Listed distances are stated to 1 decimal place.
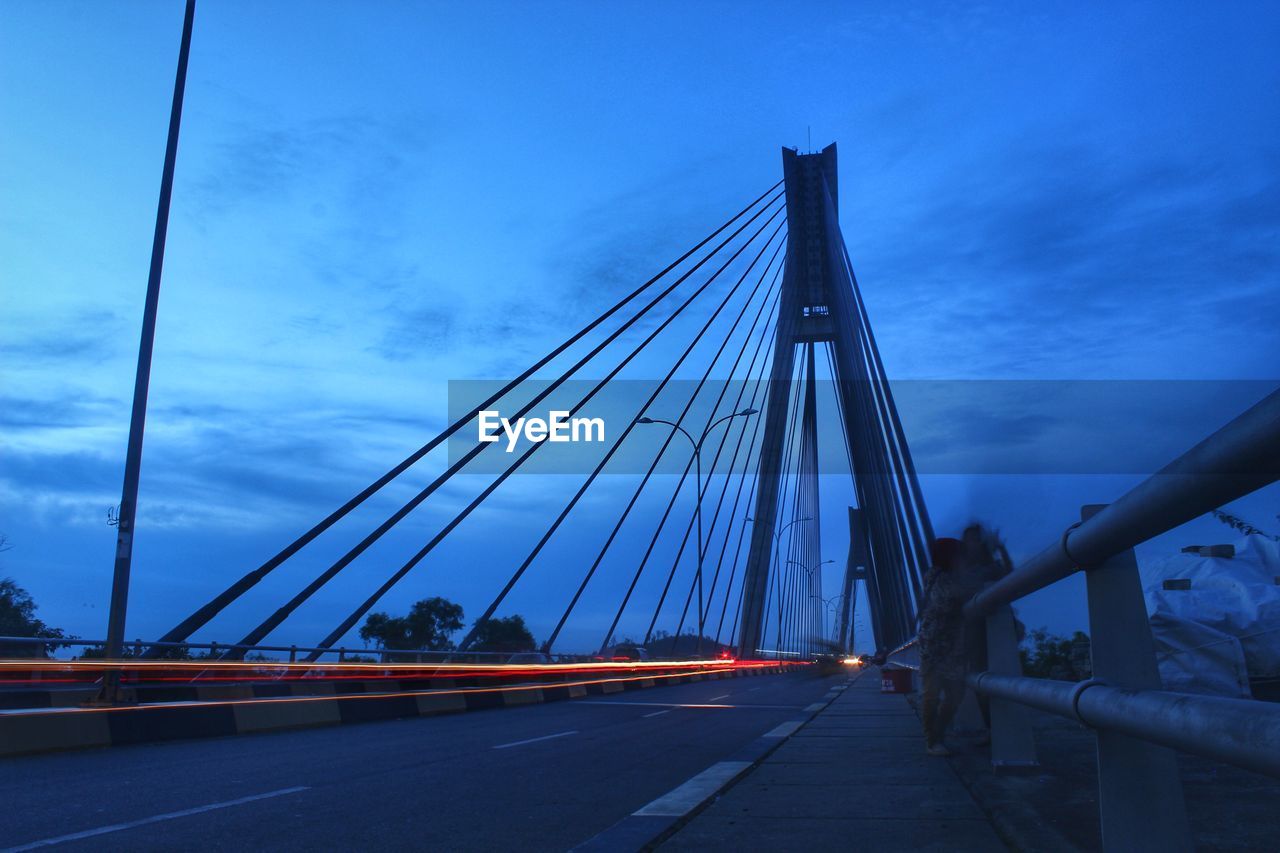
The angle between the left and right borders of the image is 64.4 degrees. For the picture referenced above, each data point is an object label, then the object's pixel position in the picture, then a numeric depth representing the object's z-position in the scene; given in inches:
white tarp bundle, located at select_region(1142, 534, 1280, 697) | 402.0
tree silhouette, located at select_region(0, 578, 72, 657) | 1095.3
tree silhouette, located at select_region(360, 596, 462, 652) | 2329.0
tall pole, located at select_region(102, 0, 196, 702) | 490.3
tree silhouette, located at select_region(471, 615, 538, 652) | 2554.1
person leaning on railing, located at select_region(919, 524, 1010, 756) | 268.1
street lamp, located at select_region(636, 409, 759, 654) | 1580.8
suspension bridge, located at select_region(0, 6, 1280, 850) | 104.8
